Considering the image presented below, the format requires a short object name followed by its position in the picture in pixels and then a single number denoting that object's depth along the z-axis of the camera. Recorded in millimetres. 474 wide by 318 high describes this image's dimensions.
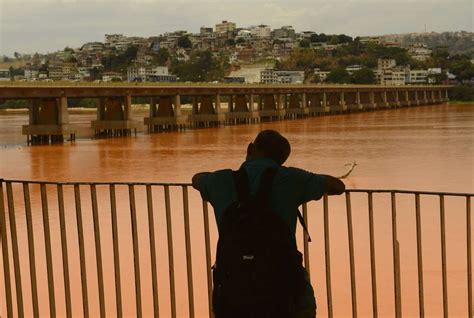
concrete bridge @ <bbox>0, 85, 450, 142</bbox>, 51188
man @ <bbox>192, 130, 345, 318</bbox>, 3994
